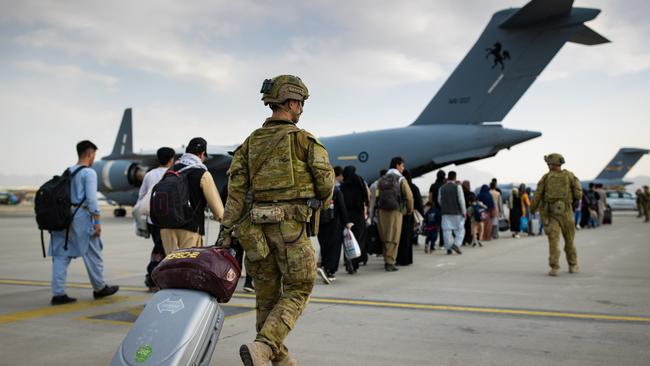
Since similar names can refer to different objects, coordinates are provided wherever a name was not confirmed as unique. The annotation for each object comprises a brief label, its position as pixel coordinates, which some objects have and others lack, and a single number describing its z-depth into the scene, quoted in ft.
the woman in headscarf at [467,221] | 42.45
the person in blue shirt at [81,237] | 19.11
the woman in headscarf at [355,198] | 27.09
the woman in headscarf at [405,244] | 30.01
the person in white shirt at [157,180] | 19.95
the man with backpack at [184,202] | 16.07
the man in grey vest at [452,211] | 35.17
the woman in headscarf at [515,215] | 51.26
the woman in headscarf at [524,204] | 52.20
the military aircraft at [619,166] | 126.38
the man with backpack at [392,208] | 27.73
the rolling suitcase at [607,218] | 71.44
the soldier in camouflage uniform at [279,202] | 9.75
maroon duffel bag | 8.78
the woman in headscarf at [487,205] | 46.44
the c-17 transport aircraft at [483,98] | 47.98
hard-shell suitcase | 7.92
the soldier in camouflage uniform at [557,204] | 25.13
